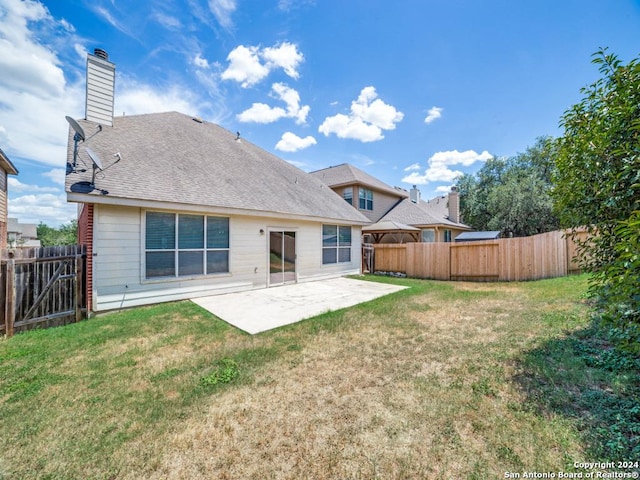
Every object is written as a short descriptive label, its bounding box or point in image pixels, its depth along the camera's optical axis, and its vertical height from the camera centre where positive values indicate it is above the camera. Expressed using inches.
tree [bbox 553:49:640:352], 92.3 +34.5
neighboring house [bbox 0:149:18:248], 396.8 +83.0
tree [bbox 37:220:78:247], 1403.8 +57.4
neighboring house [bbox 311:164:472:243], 713.6 +106.7
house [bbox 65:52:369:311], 251.6 +36.1
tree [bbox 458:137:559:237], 858.8 +181.8
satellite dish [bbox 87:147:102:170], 241.1 +80.7
